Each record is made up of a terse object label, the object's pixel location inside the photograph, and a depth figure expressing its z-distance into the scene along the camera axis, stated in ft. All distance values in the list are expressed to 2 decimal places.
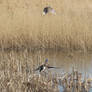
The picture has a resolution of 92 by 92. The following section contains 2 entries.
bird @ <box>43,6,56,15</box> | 52.80
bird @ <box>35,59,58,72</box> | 35.96
